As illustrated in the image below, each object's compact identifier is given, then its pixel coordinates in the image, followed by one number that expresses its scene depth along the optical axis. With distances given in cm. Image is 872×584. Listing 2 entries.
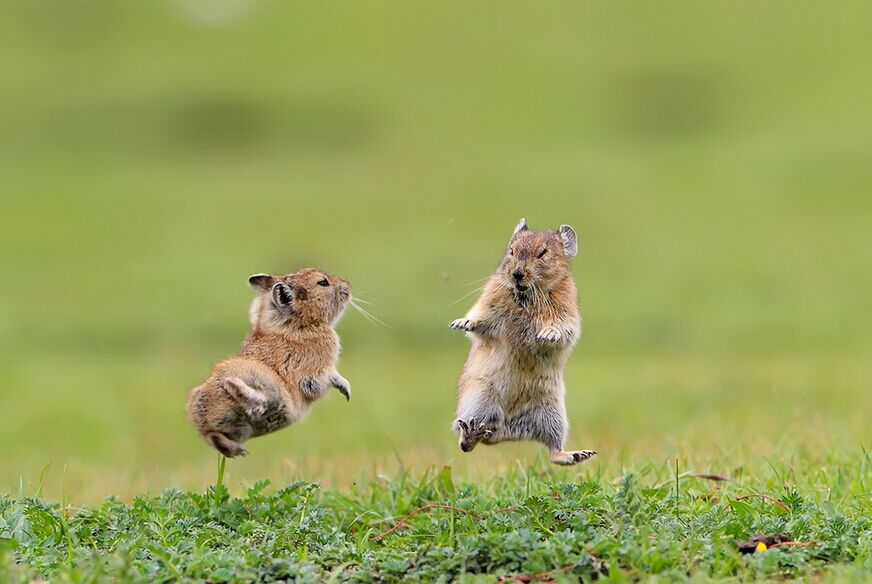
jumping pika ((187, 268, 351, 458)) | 1402
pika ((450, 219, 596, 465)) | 1504
